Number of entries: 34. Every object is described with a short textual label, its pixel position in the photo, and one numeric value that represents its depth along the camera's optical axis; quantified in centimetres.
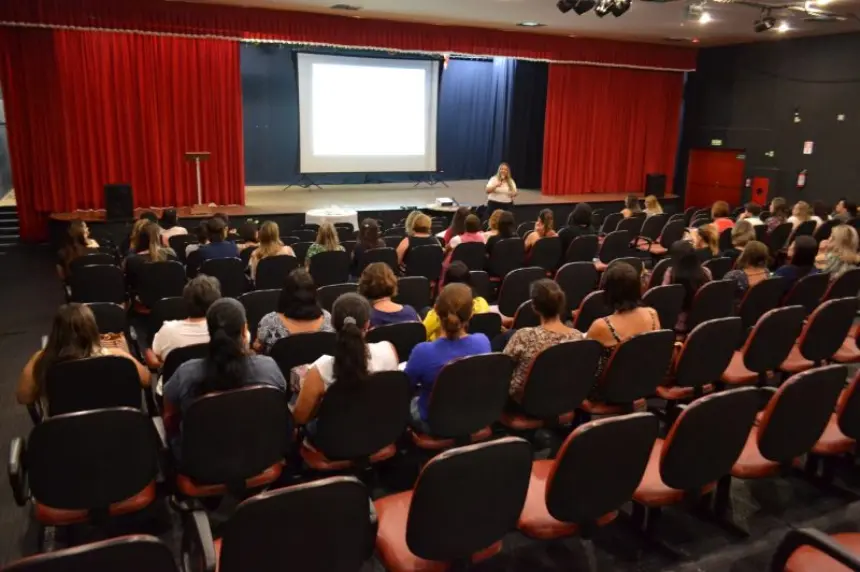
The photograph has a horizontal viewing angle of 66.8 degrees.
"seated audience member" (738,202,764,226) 811
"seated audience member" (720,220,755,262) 598
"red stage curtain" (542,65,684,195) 1366
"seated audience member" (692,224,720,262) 596
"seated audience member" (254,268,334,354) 345
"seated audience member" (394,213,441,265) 645
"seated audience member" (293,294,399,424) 266
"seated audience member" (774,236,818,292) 498
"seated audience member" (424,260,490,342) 404
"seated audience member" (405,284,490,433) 307
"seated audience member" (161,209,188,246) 712
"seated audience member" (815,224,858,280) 562
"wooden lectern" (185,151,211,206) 1003
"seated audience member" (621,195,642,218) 889
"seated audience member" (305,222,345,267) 597
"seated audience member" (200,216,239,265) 595
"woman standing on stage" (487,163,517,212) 1027
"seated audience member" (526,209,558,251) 697
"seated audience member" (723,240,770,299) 490
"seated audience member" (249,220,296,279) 570
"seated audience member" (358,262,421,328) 376
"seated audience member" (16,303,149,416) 289
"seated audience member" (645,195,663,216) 896
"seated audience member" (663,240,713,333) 470
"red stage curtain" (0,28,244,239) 931
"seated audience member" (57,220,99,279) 570
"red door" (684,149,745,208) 1346
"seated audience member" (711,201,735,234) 781
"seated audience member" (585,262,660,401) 348
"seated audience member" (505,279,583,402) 327
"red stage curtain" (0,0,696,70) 886
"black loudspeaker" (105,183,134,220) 922
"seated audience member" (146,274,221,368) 343
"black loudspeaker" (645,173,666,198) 1387
